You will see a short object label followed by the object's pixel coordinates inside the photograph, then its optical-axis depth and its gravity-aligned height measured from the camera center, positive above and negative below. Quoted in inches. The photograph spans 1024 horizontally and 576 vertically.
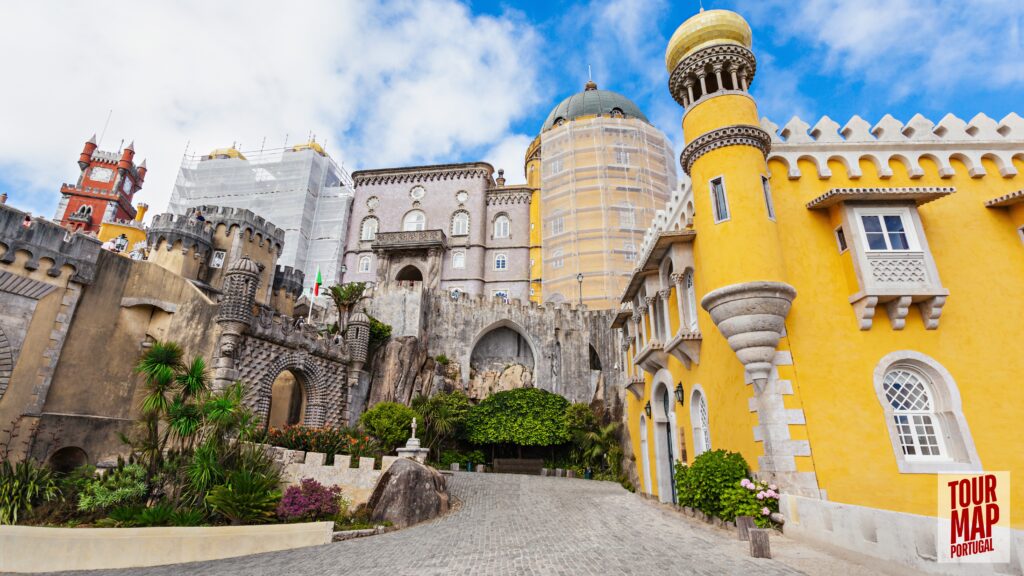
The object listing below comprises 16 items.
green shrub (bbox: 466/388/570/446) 1047.0 +55.8
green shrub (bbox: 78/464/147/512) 443.2 -44.7
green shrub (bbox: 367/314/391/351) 1109.7 +246.2
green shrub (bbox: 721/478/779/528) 356.5 -39.2
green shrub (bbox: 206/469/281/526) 446.9 -51.9
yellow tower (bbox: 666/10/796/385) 384.2 +230.6
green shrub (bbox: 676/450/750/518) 386.9 -23.8
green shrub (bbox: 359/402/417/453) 873.5 +36.7
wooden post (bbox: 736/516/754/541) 341.4 -53.6
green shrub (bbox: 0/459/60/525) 422.6 -42.6
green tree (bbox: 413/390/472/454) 994.1 +55.7
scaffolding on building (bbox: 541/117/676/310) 1462.8 +758.9
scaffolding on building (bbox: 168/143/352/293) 1739.7 +911.0
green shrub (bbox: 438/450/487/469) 1002.7 -27.2
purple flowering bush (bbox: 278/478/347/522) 466.7 -57.8
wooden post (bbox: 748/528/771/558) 292.4 -56.6
